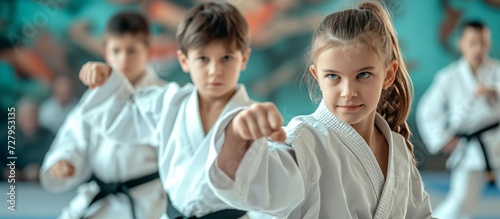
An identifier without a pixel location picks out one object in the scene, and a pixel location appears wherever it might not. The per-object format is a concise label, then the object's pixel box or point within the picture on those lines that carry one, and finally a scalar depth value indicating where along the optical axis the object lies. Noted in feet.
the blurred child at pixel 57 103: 24.44
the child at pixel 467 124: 16.20
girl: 4.43
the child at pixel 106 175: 10.05
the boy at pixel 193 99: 8.07
